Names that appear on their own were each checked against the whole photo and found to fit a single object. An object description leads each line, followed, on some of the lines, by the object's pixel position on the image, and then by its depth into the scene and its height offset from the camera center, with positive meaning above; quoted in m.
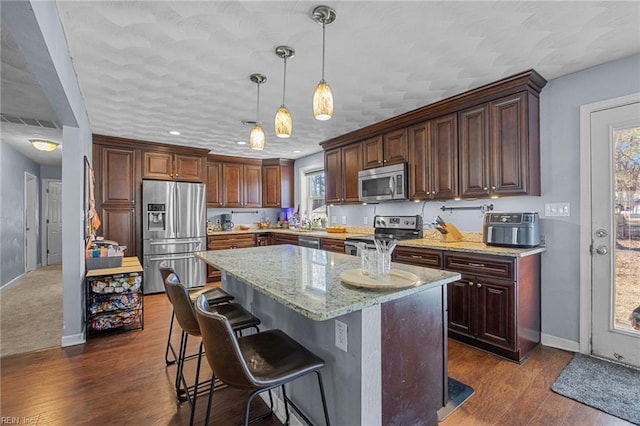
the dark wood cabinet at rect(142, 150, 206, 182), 4.82 +0.79
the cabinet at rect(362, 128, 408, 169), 3.71 +0.83
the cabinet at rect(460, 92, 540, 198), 2.67 +0.60
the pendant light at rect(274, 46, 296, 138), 1.98 +0.59
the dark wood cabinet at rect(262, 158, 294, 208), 6.22 +0.63
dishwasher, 4.60 -0.44
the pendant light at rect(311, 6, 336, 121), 1.65 +0.61
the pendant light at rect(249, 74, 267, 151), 2.27 +0.56
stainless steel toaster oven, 2.60 -0.15
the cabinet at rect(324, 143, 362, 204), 4.41 +0.61
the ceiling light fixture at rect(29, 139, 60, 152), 4.55 +1.06
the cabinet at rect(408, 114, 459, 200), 3.19 +0.60
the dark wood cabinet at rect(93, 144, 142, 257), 4.46 +0.31
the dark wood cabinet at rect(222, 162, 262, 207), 5.80 +0.57
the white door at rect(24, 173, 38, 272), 6.17 -0.20
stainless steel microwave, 3.66 +0.38
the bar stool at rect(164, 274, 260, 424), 1.64 -0.62
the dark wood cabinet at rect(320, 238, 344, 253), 4.21 -0.44
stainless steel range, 3.80 -0.23
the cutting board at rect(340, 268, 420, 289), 1.36 -0.32
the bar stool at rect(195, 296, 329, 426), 1.13 -0.63
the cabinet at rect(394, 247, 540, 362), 2.46 -0.77
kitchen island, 1.28 -0.61
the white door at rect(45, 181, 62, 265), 7.07 -0.17
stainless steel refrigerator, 4.63 -0.25
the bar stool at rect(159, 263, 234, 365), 2.05 -0.60
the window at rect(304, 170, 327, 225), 5.84 +0.32
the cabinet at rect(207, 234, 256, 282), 5.25 -0.51
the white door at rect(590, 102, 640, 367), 2.37 -0.16
